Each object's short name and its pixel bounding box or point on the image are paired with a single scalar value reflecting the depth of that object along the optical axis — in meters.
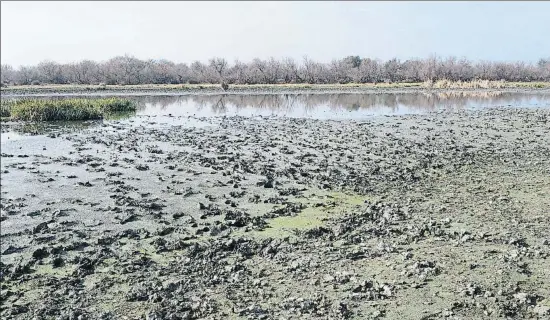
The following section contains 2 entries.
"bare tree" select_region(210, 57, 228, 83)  100.46
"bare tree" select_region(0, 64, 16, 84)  57.86
